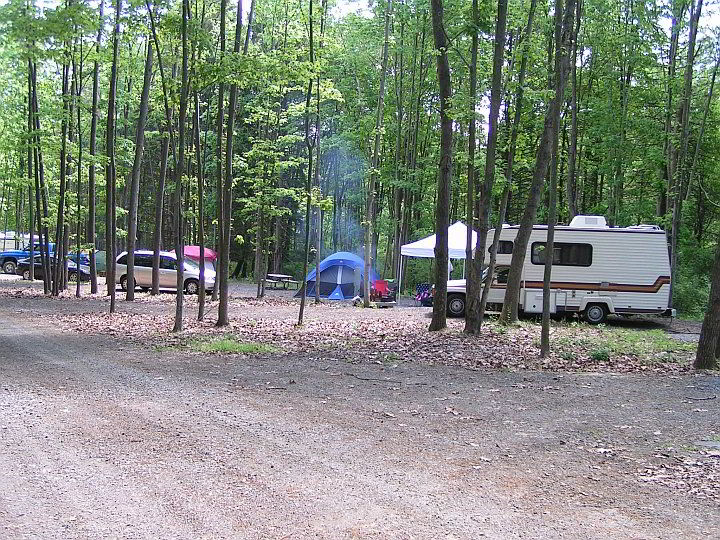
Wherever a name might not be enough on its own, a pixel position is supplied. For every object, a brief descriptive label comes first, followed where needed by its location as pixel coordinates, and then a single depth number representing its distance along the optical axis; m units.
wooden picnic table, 29.52
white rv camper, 17.81
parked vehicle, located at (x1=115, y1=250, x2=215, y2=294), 25.62
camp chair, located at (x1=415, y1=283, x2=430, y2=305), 23.23
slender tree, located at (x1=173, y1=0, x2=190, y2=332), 12.09
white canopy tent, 21.81
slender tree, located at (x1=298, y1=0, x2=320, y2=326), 13.62
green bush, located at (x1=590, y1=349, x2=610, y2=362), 11.02
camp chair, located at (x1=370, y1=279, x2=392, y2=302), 23.53
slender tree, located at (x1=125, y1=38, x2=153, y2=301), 19.66
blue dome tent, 26.42
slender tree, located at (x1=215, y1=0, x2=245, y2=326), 13.24
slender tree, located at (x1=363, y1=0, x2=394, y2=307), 20.34
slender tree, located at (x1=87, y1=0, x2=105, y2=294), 19.28
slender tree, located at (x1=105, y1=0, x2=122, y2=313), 17.83
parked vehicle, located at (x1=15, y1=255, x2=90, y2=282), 28.77
